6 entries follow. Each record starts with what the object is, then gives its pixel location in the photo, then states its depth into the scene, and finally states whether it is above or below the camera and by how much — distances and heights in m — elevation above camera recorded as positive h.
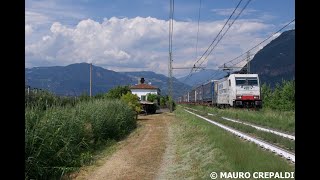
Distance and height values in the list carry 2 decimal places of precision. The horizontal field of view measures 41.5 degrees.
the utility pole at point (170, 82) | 60.86 +2.18
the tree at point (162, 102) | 86.38 -1.07
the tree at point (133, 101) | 35.27 -0.35
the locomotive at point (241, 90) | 36.34 +0.59
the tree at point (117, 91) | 48.76 +0.72
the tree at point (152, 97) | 77.99 -0.02
